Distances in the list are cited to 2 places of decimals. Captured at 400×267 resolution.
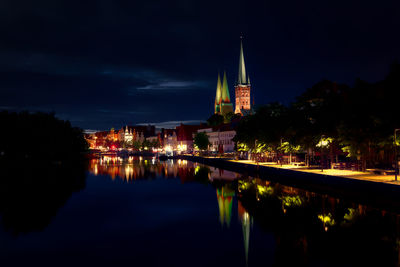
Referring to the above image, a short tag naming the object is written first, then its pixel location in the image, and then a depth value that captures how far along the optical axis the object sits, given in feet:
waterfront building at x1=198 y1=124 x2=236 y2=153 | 466.17
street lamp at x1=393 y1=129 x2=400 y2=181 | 90.53
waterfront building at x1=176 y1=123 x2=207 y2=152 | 585.18
